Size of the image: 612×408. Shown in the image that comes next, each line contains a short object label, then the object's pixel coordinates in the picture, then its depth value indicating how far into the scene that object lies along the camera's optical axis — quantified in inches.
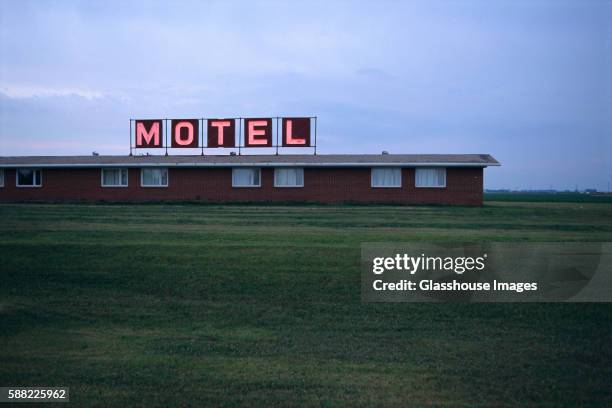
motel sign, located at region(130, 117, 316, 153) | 1611.7
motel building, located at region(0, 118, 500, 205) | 1425.9
